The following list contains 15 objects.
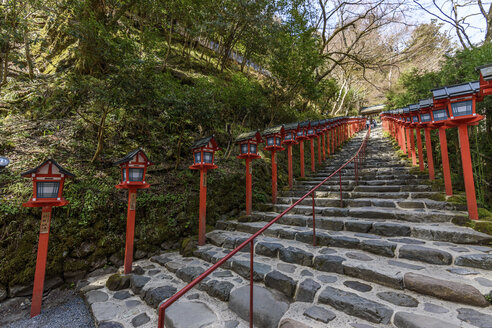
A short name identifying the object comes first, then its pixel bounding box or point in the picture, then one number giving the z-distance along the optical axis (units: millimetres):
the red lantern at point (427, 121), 5061
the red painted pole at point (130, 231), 3747
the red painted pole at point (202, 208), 4539
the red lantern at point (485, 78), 2980
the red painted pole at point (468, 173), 3406
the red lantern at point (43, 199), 3008
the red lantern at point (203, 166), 4492
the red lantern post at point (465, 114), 3420
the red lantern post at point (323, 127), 9879
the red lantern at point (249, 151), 5332
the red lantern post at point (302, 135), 7676
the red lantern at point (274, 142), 5973
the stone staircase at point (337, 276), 2109
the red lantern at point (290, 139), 6907
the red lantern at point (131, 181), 3719
